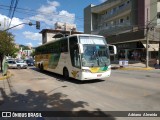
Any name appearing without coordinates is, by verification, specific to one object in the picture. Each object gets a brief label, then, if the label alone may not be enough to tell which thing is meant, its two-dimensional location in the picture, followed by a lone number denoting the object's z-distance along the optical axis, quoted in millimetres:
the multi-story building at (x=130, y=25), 17777
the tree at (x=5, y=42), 16380
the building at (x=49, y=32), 47859
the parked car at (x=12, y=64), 19469
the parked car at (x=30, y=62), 25969
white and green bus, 7350
